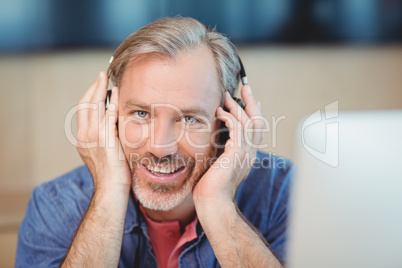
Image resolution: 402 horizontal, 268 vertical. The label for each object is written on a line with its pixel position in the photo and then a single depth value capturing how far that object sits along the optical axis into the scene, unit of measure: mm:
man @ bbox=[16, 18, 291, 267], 1400
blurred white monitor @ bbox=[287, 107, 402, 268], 1142
